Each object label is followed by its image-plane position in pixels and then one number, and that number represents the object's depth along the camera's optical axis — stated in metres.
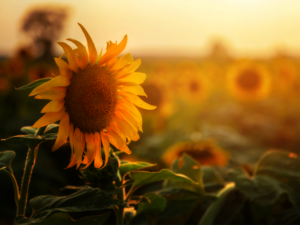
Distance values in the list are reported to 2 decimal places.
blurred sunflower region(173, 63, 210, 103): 5.88
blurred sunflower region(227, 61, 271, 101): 5.09
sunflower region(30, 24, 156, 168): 0.75
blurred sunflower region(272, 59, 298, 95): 6.19
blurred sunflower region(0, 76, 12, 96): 5.59
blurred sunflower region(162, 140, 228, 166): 2.15
